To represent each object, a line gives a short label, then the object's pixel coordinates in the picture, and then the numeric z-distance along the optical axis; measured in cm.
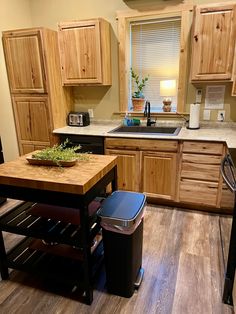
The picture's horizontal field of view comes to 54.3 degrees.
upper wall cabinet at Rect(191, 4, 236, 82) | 236
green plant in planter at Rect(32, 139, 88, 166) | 161
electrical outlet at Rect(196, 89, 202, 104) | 290
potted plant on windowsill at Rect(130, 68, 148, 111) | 323
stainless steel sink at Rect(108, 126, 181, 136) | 301
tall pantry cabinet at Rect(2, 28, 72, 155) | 284
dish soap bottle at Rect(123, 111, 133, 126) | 319
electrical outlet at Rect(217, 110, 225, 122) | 287
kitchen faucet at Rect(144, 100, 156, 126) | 308
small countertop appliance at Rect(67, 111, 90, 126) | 331
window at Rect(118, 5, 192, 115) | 284
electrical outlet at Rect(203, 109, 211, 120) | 294
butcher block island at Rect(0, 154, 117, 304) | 142
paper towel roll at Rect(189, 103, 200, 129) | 277
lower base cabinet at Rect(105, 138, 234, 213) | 249
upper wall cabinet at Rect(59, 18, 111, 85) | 283
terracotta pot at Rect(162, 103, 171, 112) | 312
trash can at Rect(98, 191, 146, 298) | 147
